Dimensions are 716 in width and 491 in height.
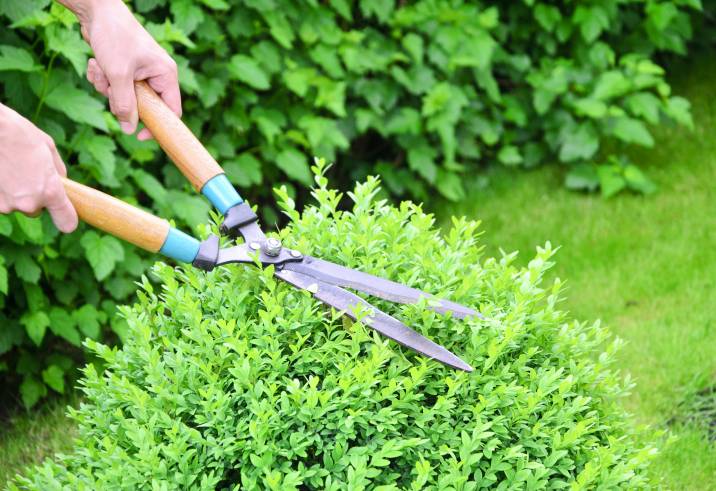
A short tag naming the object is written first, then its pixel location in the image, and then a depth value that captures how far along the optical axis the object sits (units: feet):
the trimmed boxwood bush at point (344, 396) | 5.91
